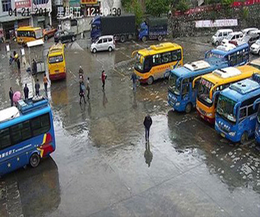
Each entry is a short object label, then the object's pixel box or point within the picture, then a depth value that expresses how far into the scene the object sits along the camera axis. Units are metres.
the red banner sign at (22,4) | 44.53
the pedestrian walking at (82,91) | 24.07
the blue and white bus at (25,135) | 15.67
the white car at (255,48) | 33.97
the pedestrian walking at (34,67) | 30.64
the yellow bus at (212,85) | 19.59
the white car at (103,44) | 36.88
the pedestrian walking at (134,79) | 25.47
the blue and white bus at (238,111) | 17.61
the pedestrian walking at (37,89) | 25.02
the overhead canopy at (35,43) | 35.63
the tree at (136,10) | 43.16
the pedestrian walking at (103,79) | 26.23
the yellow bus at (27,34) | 42.00
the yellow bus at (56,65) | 28.66
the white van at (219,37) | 38.09
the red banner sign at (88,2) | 48.00
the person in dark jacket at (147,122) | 18.30
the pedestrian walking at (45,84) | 26.17
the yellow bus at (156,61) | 26.78
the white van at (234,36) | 37.13
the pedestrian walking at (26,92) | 24.72
